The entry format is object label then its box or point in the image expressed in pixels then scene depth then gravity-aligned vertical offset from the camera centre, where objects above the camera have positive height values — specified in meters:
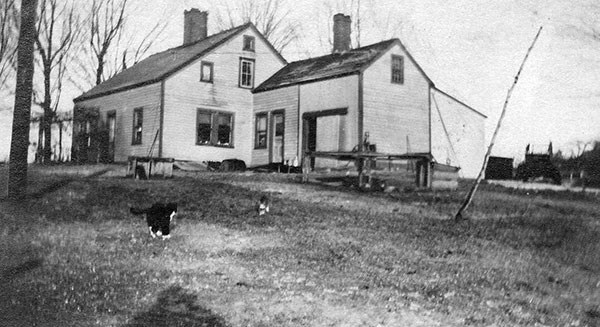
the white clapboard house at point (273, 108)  23.48 +2.64
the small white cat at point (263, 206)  11.27 -0.77
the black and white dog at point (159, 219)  9.21 -0.89
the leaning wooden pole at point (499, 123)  10.97 +1.03
